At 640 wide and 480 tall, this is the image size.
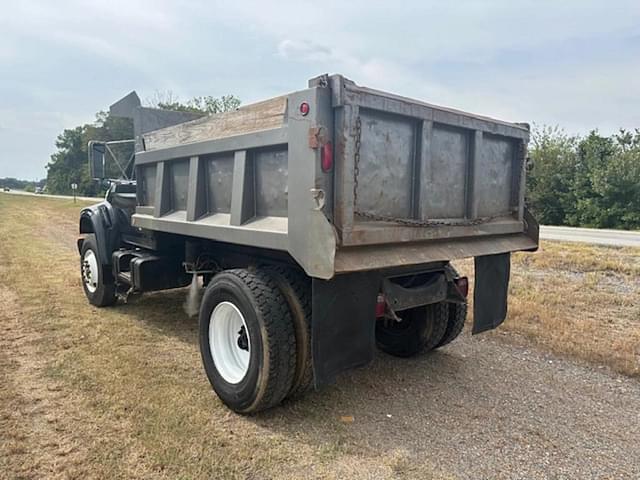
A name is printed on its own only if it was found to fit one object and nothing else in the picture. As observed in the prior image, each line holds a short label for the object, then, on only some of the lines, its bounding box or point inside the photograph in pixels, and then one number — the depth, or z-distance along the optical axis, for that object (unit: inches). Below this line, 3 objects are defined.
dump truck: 104.8
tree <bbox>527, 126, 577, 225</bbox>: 1066.1
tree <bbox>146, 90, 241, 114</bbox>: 1578.7
